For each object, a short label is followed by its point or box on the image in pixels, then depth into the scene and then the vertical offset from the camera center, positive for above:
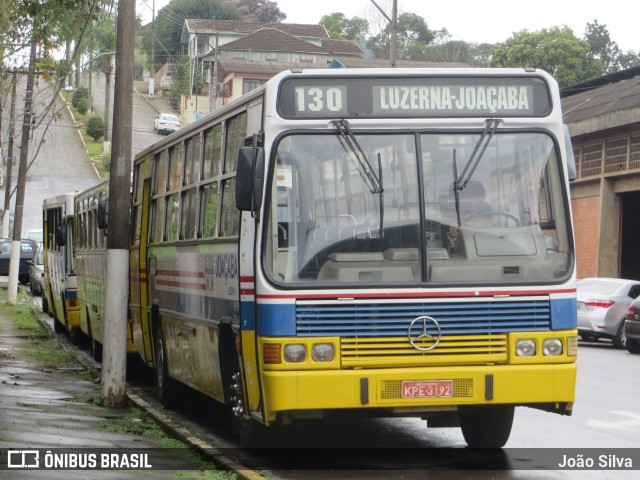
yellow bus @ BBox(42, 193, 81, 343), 23.58 -0.13
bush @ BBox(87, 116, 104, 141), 88.00 +9.22
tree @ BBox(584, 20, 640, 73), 102.31 +17.67
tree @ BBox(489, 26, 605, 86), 79.75 +13.42
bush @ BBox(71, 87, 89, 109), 100.06 +13.01
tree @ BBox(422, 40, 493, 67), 116.88 +19.81
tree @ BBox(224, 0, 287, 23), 130.00 +26.08
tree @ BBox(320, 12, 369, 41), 137.62 +26.04
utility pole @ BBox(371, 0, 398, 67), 26.08 +5.02
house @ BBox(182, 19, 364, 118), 97.75 +17.97
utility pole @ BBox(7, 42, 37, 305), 33.72 +1.17
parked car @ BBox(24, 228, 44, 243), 48.54 +0.89
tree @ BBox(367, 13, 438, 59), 123.25 +22.79
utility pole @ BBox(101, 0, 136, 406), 13.31 +0.53
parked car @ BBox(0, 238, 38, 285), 44.50 +0.12
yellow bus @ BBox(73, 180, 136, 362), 18.92 -0.05
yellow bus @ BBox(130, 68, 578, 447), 9.12 +0.12
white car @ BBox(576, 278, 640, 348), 25.64 -0.97
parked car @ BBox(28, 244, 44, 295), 38.69 -0.47
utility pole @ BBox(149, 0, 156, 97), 110.38 +15.50
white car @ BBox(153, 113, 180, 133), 82.50 +9.01
